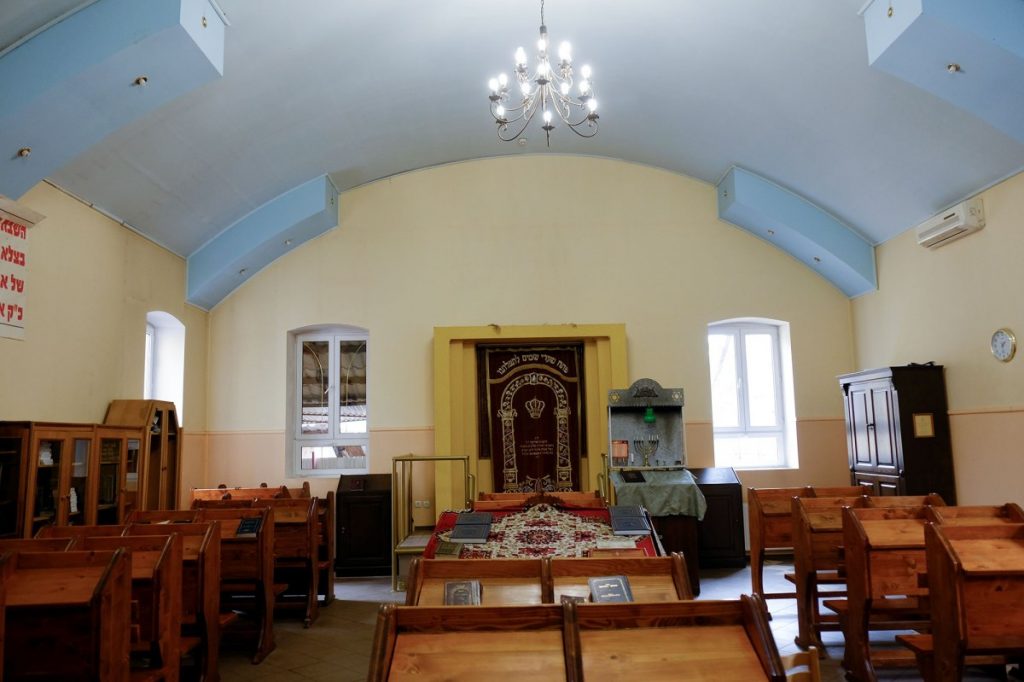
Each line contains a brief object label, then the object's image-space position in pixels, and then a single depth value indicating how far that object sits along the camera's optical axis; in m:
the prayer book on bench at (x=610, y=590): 2.82
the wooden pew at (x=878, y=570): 4.02
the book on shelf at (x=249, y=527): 5.14
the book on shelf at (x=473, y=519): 4.80
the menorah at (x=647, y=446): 7.97
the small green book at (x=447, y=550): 4.14
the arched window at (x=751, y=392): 8.81
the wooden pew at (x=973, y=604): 3.22
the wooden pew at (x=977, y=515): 4.05
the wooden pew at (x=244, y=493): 7.09
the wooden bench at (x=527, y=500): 5.53
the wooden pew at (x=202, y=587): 4.27
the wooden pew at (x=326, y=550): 6.49
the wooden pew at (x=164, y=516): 5.24
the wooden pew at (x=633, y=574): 3.09
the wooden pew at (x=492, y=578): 3.12
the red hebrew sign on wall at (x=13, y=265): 4.82
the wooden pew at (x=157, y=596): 3.58
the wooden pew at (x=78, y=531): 4.27
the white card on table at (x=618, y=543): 4.21
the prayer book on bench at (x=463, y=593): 2.92
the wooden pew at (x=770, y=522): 5.50
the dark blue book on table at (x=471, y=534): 4.42
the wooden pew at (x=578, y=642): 2.07
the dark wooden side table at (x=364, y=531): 7.79
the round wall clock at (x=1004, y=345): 5.96
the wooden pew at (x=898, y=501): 5.01
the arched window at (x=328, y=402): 8.68
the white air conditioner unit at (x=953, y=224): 6.34
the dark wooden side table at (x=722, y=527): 7.58
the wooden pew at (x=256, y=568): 5.11
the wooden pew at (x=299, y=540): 5.93
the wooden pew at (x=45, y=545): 3.77
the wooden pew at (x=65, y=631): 2.91
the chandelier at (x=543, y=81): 4.70
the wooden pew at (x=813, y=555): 4.85
